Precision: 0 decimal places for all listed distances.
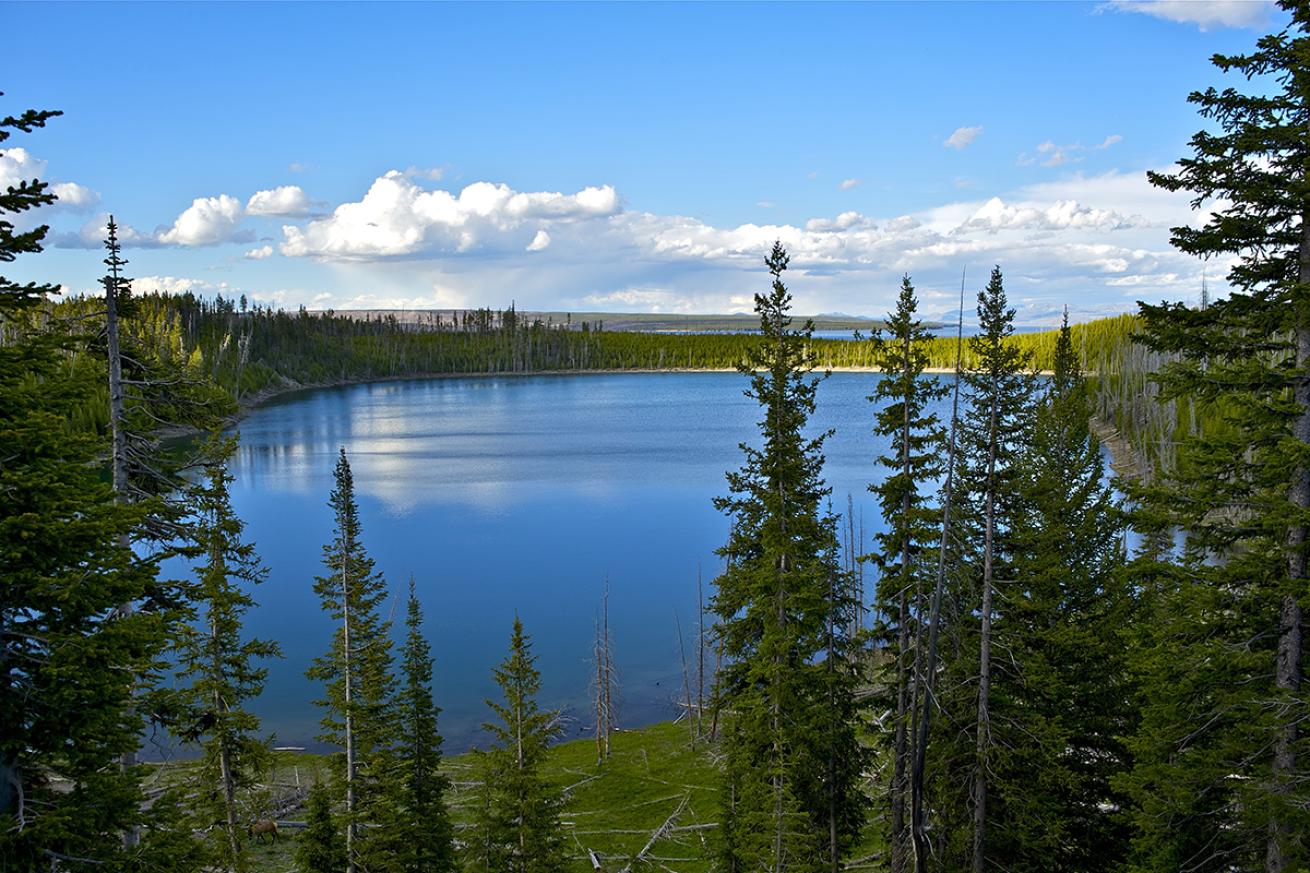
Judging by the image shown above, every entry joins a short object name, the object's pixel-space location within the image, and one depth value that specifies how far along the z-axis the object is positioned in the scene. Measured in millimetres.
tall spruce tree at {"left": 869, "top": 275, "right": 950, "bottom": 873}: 17312
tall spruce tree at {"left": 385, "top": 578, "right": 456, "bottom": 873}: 20656
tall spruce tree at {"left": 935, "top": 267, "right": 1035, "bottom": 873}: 16016
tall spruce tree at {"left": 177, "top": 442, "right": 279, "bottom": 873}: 17031
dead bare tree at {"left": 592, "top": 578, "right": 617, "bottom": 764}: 34781
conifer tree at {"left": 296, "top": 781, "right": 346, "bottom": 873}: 19031
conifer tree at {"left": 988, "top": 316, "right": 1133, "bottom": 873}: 15930
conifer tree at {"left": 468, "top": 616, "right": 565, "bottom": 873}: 18625
